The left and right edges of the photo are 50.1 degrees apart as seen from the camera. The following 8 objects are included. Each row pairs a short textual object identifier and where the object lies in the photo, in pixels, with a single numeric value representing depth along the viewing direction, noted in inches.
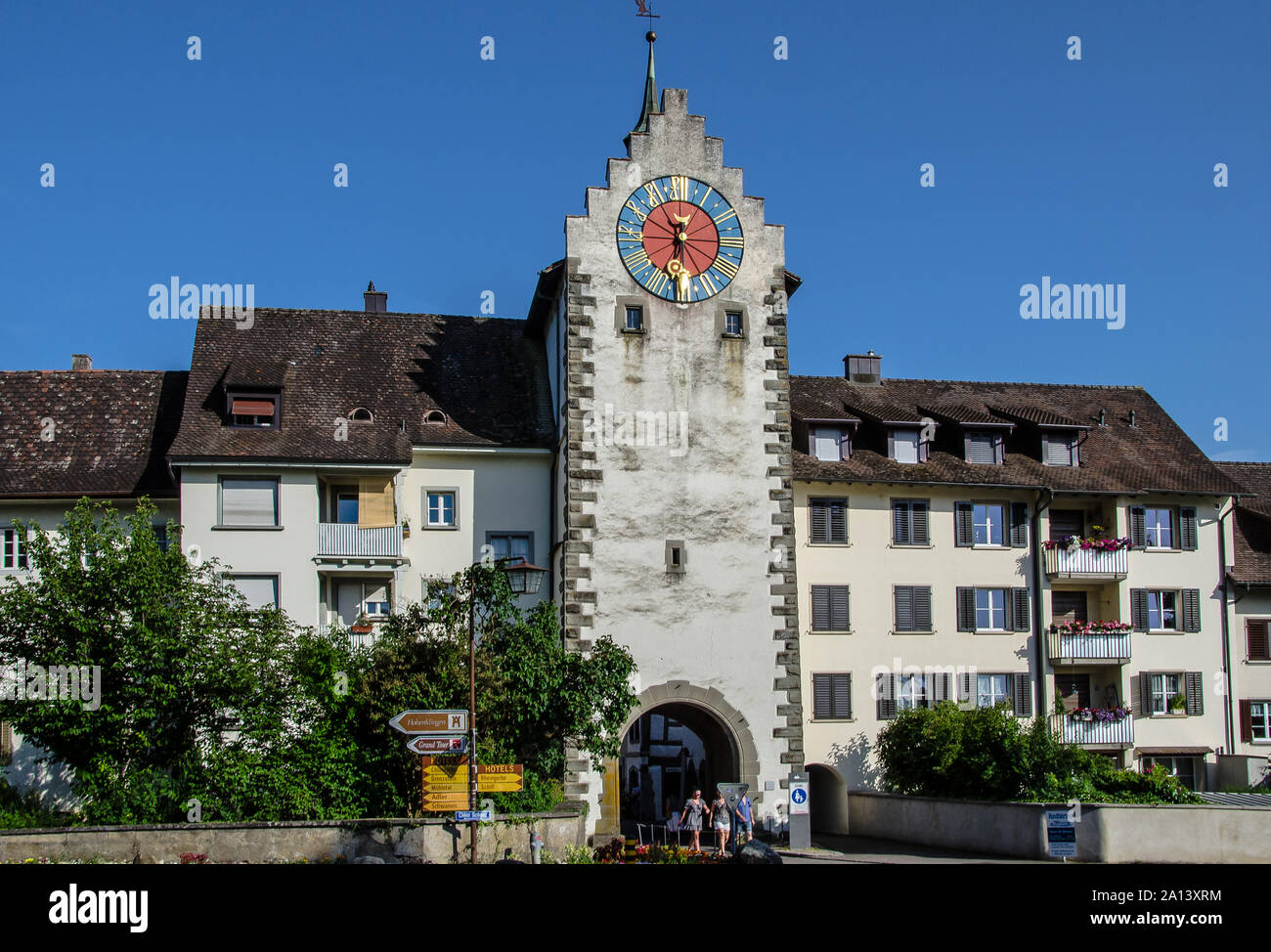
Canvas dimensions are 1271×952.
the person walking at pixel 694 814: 1206.9
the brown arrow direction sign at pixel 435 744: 914.1
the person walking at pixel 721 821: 1230.9
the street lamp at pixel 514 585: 903.7
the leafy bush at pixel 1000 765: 1220.5
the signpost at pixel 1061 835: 1106.1
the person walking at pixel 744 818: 1275.8
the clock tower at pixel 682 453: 1352.1
